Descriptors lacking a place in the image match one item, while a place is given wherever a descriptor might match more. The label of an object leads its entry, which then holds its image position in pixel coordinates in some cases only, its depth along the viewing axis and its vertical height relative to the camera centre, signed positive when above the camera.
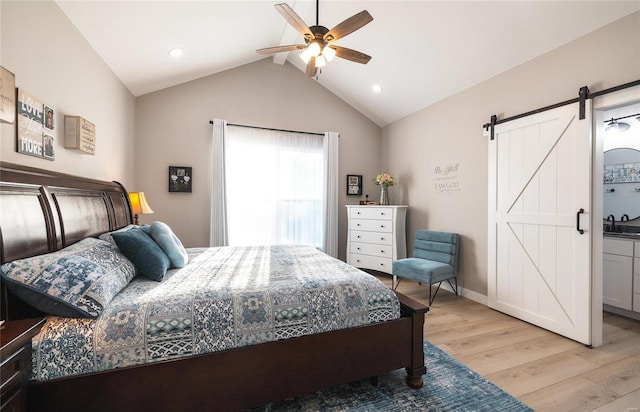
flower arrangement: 4.46 +0.40
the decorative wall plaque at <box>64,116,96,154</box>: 2.10 +0.55
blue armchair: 3.19 -0.74
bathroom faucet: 3.39 -0.20
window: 4.14 +0.27
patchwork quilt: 1.21 -0.59
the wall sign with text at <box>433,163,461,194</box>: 3.62 +0.37
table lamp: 3.04 -0.01
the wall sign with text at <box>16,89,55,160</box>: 1.58 +0.47
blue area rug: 1.61 -1.21
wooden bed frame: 1.23 -0.84
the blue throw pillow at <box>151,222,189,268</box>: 2.11 -0.33
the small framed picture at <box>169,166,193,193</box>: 3.81 +0.36
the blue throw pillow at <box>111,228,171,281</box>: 1.82 -0.35
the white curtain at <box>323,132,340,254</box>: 4.60 +0.21
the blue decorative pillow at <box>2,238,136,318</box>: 1.20 -0.38
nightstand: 0.95 -0.60
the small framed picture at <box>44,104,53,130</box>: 1.83 +0.59
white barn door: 2.33 -0.16
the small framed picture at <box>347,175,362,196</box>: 4.86 +0.35
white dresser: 4.06 -0.50
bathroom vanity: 2.79 -0.74
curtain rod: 4.09 +1.21
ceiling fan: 1.96 +1.33
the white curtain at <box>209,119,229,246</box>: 3.91 +0.19
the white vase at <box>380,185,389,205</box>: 4.50 +0.16
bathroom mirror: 3.29 +0.49
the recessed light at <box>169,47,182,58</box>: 3.01 +1.72
